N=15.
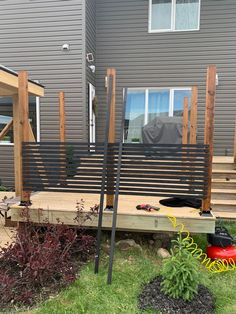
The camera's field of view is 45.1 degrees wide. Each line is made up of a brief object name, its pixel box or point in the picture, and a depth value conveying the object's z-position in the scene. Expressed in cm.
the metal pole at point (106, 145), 303
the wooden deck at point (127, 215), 334
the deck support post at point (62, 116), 536
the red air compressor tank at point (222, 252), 331
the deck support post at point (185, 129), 532
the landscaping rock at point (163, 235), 375
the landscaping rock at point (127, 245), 364
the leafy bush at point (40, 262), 264
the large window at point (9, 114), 723
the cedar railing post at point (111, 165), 342
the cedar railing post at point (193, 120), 484
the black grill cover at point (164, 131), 653
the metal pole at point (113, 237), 279
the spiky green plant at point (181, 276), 248
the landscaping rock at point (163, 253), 348
